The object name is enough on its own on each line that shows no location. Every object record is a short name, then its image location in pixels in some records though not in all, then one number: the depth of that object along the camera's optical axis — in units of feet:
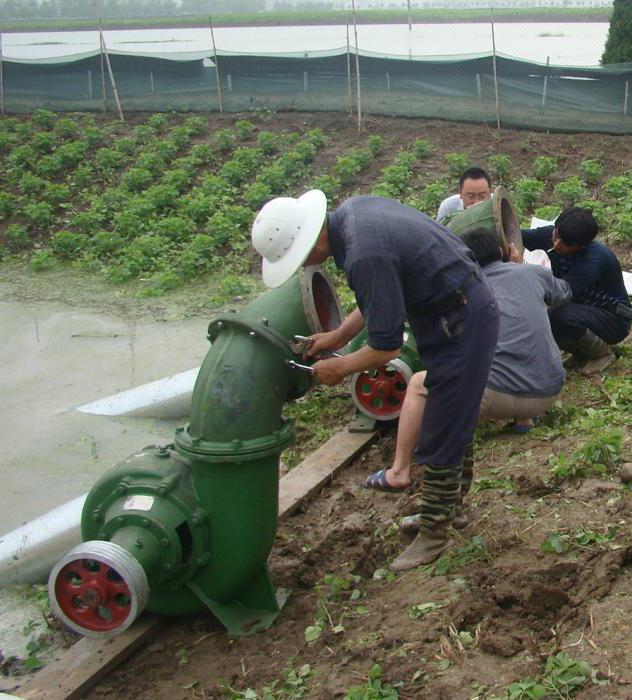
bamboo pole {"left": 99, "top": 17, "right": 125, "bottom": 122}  53.62
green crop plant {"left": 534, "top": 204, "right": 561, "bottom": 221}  30.50
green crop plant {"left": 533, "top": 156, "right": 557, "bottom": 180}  37.35
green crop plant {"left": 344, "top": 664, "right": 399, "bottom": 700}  9.83
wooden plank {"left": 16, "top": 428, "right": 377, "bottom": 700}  11.62
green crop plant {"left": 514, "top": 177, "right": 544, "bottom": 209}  34.09
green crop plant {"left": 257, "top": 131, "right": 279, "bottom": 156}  45.03
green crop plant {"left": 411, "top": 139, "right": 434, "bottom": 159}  41.68
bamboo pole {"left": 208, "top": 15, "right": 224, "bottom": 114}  53.21
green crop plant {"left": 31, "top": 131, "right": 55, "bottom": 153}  48.06
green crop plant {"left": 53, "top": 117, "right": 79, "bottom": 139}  50.14
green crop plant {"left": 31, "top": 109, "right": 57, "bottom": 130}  52.65
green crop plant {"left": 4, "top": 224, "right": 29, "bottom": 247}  36.57
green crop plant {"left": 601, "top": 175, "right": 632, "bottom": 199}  33.86
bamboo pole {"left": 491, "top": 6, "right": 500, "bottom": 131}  44.75
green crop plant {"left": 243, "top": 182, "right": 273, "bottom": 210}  37.24
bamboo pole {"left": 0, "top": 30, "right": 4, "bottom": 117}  56.90
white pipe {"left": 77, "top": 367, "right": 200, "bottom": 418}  20.52
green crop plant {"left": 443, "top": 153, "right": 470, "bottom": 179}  38.73
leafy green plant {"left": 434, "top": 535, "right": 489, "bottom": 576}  12.47
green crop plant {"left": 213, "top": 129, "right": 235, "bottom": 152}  45.85
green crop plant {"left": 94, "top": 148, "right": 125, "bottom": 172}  44.27
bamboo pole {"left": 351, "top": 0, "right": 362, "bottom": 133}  47.03
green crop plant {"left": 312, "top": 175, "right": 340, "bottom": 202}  37.35
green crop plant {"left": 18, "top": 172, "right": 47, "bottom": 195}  42.09
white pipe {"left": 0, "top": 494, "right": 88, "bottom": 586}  14.73
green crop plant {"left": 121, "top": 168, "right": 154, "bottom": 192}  41.01
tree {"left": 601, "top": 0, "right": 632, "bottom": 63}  47.37
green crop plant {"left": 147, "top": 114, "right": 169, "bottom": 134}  50.24
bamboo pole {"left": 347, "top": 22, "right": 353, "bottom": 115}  49.44
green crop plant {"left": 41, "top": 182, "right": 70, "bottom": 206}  40.93
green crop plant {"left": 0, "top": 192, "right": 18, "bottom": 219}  39.65
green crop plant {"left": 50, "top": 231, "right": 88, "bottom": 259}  35.12
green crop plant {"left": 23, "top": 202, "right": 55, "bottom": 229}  38.34
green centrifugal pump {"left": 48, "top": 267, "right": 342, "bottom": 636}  11.56
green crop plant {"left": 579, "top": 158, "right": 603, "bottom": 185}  36.35
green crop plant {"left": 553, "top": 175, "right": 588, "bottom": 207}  33.45
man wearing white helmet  10.93
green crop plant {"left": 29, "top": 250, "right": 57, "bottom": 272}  34.01
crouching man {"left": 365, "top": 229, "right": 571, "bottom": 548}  15.80
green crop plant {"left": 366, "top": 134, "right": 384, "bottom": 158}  42.77
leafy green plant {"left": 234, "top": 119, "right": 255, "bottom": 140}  47.70
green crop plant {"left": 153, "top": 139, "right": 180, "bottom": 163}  45.03
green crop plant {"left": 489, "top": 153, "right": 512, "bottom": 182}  37.88
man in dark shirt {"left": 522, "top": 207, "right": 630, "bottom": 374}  18.80
